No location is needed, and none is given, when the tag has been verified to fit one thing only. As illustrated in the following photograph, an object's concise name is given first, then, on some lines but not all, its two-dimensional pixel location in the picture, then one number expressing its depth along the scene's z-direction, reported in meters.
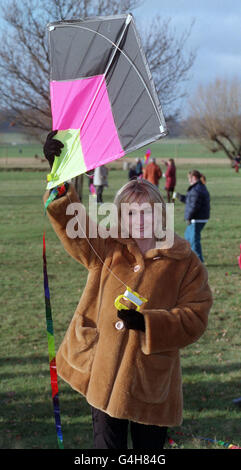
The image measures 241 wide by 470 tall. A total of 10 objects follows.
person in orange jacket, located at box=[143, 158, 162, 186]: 20.11
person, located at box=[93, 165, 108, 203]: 19.90
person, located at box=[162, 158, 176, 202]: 21.34
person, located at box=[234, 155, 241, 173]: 44.23
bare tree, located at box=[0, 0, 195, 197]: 18.39
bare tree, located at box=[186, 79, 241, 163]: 66.06
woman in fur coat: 2.83
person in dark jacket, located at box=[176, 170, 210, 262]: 10.07
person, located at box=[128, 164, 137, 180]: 27.09
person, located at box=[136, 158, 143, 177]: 26.83
